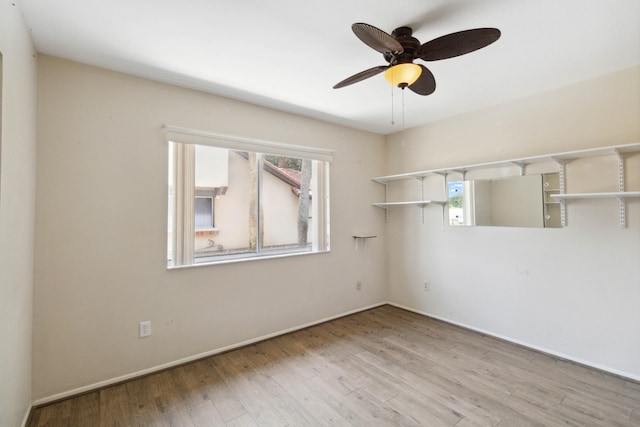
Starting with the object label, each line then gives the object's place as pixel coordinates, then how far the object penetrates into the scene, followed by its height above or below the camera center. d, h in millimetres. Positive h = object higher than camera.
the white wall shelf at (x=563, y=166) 2279 +542
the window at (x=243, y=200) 2619 +240
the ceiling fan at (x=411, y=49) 1463 +959
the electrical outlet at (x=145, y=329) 2420 -919
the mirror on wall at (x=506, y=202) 2803 +176
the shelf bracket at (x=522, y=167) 2928 +524
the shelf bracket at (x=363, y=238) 3959 -266
